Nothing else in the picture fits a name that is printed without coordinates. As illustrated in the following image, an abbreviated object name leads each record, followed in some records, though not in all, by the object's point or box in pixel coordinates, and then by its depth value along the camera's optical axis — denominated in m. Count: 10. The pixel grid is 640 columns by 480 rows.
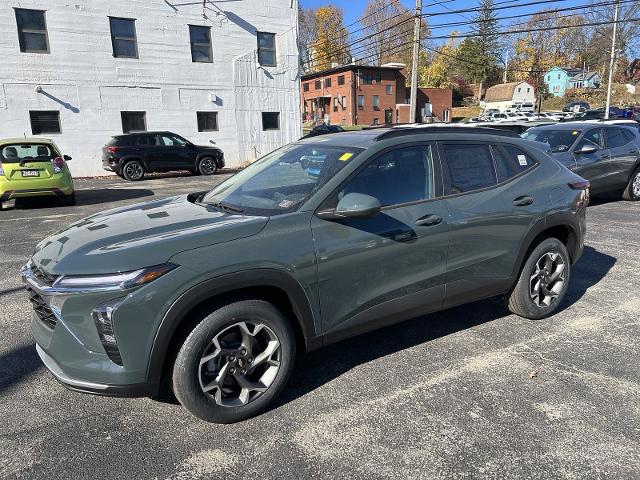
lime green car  10.12
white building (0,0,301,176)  17.27
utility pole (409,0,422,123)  22.72
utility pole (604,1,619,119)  35.28
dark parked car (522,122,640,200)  9.47
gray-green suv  2.59
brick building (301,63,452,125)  57.16
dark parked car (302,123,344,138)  32.94
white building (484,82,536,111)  70.38
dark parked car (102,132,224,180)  16.38
